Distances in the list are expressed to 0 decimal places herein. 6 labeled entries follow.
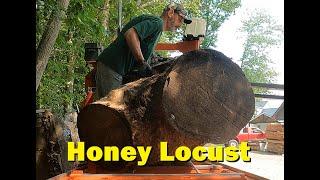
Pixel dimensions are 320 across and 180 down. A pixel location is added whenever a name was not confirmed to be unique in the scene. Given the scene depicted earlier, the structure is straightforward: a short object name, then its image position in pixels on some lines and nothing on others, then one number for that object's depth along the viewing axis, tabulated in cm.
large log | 209
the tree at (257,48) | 2319
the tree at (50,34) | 475
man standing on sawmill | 268
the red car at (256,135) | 1280
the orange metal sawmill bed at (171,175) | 190
